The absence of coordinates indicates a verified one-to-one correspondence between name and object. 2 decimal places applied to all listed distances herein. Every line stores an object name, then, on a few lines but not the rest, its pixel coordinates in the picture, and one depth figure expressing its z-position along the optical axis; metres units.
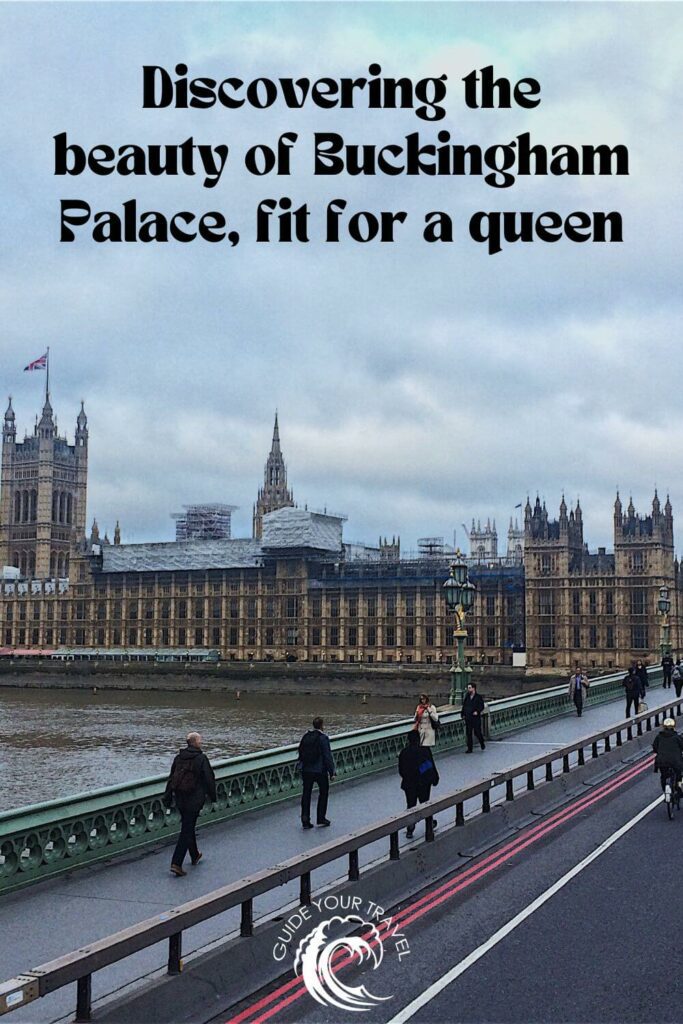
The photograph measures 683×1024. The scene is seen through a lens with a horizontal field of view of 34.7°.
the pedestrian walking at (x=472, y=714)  25.41
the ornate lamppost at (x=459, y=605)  30.45
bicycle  17.70
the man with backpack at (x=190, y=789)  12.96
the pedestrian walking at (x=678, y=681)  40.21
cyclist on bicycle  17.81
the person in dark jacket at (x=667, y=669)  48.78
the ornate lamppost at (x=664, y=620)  53.57
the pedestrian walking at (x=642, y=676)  37.91
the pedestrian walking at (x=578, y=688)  34.19
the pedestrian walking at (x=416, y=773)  15.99
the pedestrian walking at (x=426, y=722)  17.35
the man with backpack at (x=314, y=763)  15.72
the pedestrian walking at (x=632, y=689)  32.25
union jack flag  163.80
